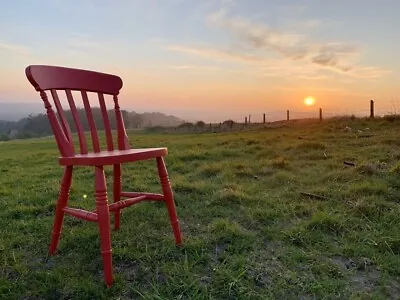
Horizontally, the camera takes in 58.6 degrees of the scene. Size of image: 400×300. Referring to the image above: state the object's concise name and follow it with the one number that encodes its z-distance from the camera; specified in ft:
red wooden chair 7.10
